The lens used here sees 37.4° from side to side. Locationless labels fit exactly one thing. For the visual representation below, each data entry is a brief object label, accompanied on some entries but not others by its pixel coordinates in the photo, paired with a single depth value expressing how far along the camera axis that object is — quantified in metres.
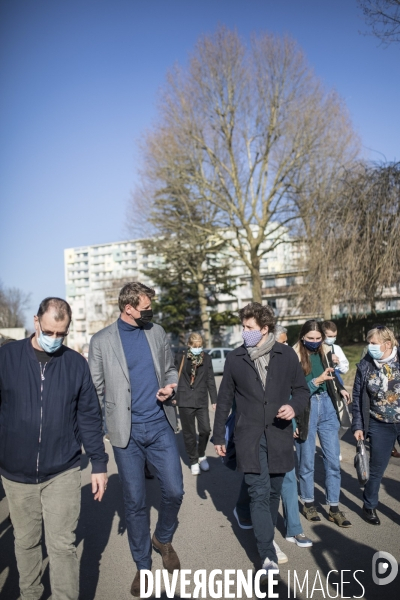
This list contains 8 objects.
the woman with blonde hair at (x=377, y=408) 5.47
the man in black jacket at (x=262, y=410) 4.48
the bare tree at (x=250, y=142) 27.19
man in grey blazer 4.46
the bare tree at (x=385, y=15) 10.12
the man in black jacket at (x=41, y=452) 3.68
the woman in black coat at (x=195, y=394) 8.33
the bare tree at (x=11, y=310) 72.18
